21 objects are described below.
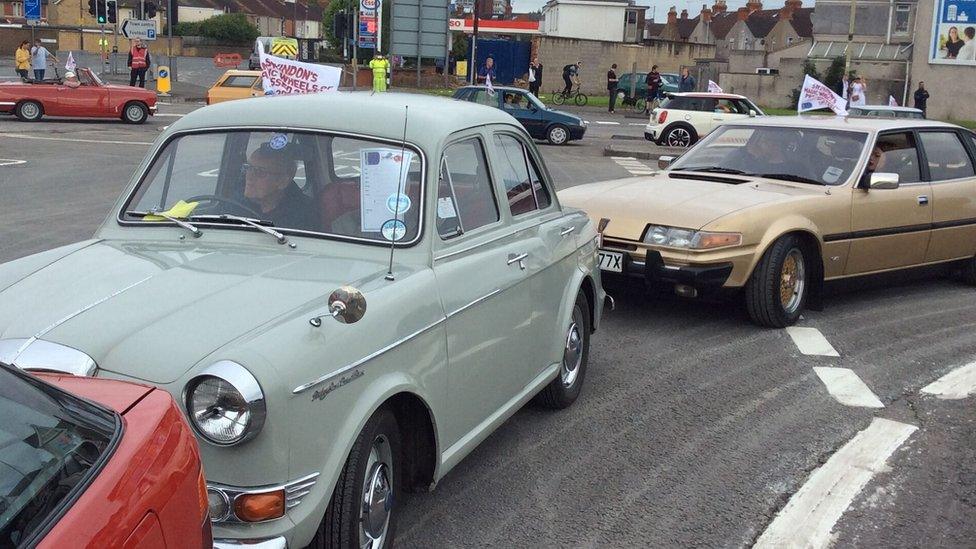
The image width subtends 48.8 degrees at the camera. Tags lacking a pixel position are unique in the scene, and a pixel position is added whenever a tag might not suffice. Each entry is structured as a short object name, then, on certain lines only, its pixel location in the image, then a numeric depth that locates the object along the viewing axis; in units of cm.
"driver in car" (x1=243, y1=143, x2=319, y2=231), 463
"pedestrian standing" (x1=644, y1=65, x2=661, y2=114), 3844
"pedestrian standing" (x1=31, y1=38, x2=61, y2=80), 3166
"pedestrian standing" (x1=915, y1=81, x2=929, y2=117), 3694
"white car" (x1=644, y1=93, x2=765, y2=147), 2622
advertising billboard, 4122
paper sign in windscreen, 451
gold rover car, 766
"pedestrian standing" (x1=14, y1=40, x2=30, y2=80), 3531
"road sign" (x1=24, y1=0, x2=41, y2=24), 4275
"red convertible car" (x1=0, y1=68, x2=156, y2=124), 2408
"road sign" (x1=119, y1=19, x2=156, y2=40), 3684
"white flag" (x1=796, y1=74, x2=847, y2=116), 1378
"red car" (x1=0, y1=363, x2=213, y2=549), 206
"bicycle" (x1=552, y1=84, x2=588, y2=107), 4500
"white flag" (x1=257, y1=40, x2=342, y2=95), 1026
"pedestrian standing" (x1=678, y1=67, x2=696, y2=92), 3762
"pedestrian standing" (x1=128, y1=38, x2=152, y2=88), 3250
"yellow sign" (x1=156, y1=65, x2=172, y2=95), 3628
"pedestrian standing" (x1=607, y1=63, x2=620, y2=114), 3919
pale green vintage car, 331
